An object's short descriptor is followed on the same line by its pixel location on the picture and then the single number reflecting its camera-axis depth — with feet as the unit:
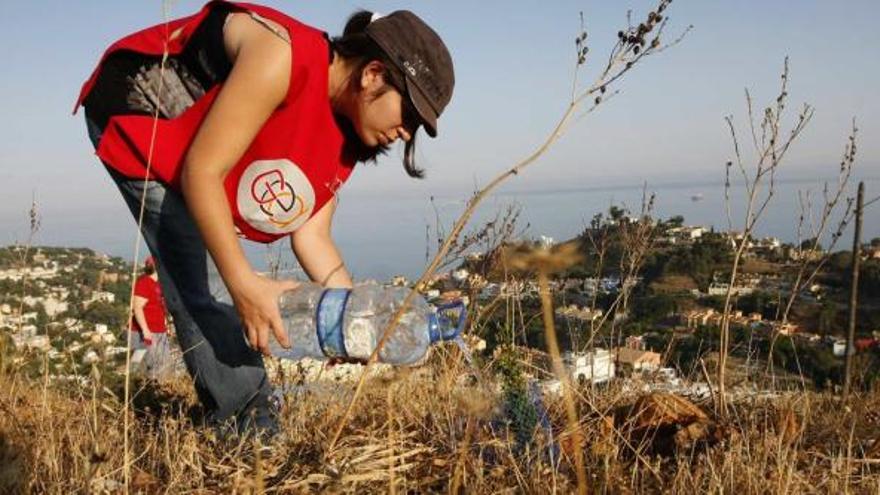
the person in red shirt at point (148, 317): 20.81
